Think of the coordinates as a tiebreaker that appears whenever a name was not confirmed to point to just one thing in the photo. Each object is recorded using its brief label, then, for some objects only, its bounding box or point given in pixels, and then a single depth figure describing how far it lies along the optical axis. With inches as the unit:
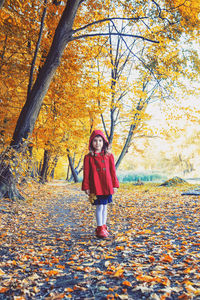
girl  152.6
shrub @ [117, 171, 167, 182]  783.1
